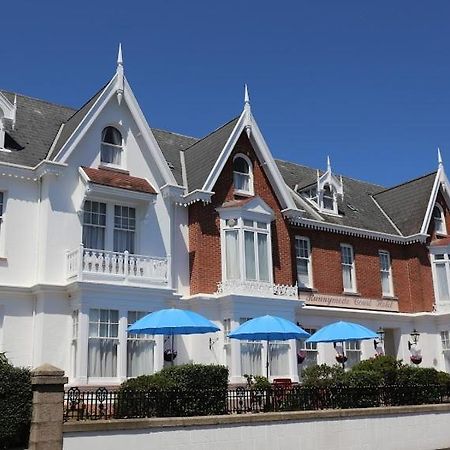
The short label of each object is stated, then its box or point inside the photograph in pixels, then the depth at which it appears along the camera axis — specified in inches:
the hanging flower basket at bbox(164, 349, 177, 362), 848.9
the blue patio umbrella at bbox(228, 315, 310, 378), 729.6
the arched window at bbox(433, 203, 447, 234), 1312.1
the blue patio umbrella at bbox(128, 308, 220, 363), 692.1
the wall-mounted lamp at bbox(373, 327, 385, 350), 1116.6
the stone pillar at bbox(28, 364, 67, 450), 474.0
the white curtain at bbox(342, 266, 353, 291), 1167.6
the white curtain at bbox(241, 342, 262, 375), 920.3
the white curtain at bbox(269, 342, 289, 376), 955.0
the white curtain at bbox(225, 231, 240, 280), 959.6
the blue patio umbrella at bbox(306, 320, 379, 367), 804.0
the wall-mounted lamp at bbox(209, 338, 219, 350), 918.4
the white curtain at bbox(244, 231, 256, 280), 967.0
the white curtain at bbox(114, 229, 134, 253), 880.3
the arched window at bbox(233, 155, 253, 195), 1026.0
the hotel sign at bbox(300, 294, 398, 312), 1090.7
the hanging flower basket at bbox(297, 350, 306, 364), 997.2
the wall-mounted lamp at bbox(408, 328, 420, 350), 1186.0
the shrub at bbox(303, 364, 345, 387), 687.7
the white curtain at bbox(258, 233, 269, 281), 986.7
